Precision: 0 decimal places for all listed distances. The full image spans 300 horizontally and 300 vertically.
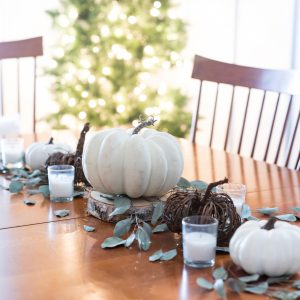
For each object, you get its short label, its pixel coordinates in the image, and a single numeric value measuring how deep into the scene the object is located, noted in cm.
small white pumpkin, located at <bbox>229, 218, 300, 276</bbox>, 99
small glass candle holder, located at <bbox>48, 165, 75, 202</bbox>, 156
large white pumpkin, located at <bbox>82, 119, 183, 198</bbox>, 139
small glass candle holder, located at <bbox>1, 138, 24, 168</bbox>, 198
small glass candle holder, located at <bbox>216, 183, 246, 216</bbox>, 134
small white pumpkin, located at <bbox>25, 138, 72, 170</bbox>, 188
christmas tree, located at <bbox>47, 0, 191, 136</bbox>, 481
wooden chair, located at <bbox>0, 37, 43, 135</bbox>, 287
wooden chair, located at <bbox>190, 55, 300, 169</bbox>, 211
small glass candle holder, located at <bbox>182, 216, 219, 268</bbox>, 107
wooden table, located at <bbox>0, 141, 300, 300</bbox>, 98
